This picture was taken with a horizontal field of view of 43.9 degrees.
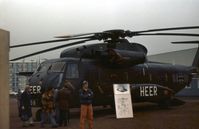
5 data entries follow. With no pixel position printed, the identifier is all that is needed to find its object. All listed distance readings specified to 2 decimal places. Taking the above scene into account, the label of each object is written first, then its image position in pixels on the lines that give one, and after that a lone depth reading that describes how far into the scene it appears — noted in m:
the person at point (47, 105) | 9.34
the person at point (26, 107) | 9.36
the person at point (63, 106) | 9.30
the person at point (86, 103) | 7.65
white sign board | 9.89
